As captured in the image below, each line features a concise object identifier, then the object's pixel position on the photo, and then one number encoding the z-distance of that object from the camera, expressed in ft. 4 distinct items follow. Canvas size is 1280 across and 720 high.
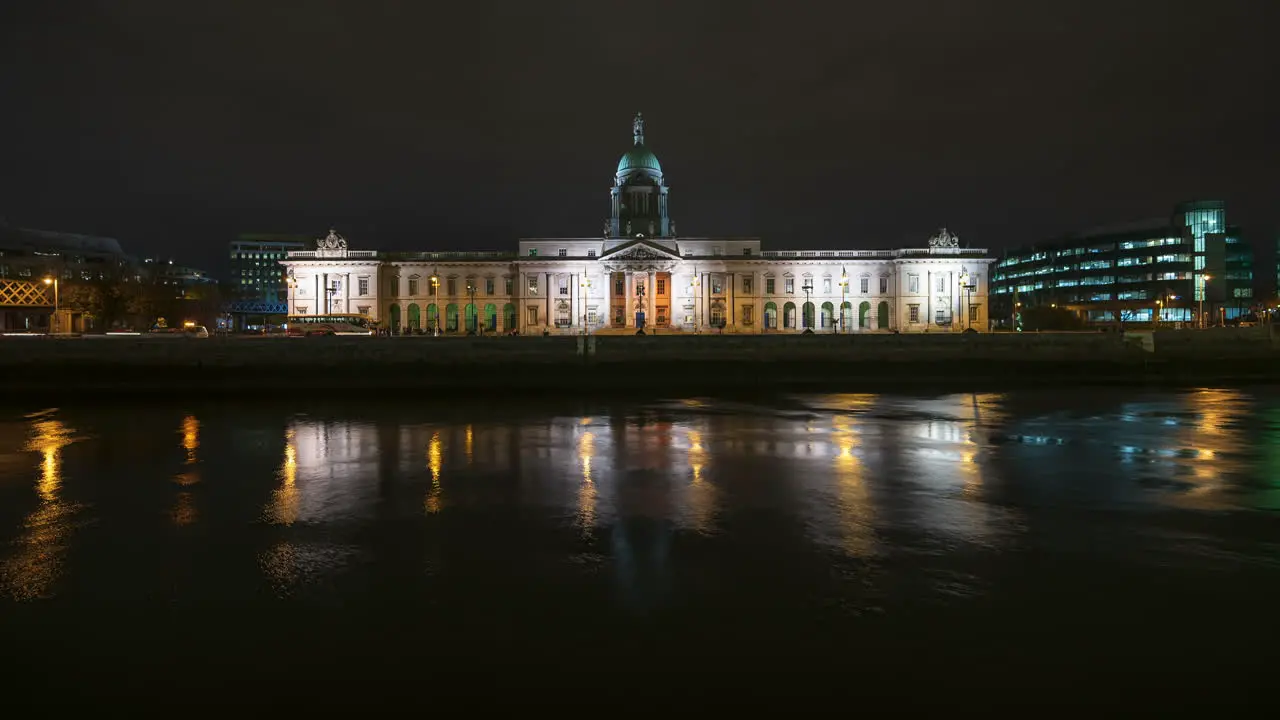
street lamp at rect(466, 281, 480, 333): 366.84
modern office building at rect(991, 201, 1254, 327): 464.65
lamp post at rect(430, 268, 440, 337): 357.82
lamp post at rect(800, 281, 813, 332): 367.86
